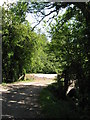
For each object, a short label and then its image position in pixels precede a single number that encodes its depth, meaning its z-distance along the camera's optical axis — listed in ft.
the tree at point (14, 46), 44.29
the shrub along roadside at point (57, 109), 16.10
